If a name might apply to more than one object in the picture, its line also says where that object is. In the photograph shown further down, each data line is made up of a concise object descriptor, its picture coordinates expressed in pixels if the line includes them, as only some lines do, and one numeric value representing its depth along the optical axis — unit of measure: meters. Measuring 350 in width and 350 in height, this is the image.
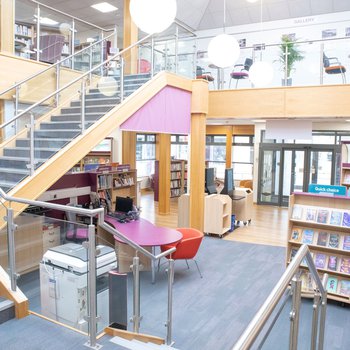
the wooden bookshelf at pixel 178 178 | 15.70
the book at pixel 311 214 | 5.68
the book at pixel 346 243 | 5.44
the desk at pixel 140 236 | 5.68
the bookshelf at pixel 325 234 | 5.45
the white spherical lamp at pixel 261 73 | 7.44
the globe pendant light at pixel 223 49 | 5.75
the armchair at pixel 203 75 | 9.34
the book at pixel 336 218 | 5.47
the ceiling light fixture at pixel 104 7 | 12.05
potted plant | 8.16
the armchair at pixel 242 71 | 8.80
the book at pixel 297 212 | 5.80
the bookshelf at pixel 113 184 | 8.82
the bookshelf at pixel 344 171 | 7.93
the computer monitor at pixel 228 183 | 9.99
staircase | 5.28
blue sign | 5.63
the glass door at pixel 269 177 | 13.58
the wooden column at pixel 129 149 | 11.91
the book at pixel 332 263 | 5.54
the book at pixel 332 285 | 5.47
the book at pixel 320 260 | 5.62
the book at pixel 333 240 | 5.54
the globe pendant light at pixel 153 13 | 4.10
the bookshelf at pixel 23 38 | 7.75
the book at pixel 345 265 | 5.44
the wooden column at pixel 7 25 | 7.31
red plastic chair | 6.10
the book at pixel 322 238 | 5.62
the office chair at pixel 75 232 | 3.58
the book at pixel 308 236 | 5.72
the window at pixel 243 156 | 15.39
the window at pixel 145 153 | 16.92
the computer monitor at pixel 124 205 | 7.61
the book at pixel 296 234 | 5.86
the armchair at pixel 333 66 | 7.62
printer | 3.59
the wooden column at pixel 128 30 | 9.56
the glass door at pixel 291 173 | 13.26
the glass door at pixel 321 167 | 12.83
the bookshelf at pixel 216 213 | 9.22
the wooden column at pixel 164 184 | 11.87
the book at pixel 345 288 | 5.38
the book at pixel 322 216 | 5.58
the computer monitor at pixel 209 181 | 10.02
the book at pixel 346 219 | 5.42
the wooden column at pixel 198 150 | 8.65
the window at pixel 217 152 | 16.23
